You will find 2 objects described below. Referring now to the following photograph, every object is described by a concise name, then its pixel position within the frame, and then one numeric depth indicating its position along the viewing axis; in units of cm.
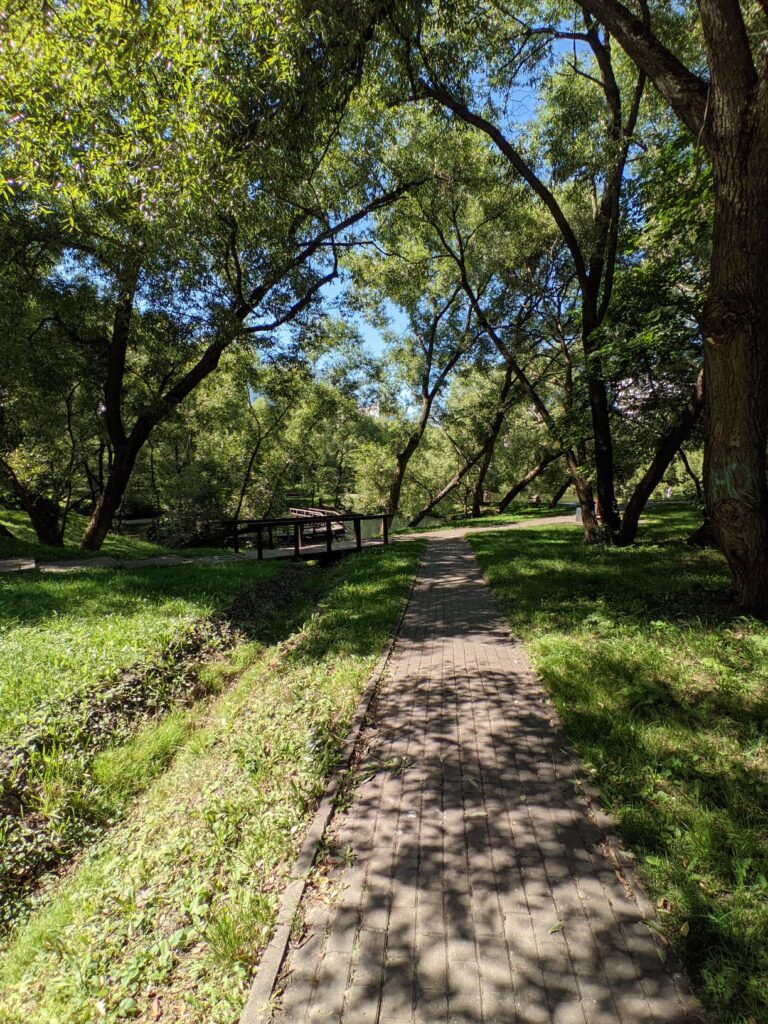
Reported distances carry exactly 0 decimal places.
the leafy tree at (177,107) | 446
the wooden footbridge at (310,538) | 1177
